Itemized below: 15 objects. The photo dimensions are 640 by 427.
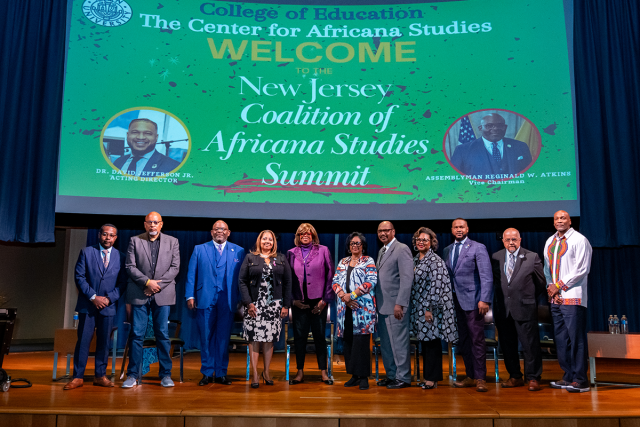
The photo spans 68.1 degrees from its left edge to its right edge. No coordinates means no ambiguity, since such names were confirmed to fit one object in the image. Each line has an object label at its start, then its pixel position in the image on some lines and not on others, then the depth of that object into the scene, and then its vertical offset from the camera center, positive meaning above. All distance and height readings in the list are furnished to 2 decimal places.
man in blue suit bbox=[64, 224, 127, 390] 3.97 -0.18
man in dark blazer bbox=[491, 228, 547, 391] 3.99 -0.20
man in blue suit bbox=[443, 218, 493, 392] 3.99 -0.12
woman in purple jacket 4.11 -0.12
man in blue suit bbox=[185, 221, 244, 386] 4.15 -0.14
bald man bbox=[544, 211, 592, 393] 3.84 -0.14
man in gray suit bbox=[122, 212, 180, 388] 3.96 -0.07
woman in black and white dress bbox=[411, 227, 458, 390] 3.96 -0.27
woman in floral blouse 3.91 -0.21
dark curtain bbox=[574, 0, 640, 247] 5.58 +1.98
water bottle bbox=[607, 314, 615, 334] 4.24 -0.40
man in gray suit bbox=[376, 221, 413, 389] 3.95 -0.22
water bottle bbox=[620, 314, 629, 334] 4.27 -0.40
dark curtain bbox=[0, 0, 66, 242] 5.68 +2.01
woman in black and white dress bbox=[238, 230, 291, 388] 3.99 -0.14
